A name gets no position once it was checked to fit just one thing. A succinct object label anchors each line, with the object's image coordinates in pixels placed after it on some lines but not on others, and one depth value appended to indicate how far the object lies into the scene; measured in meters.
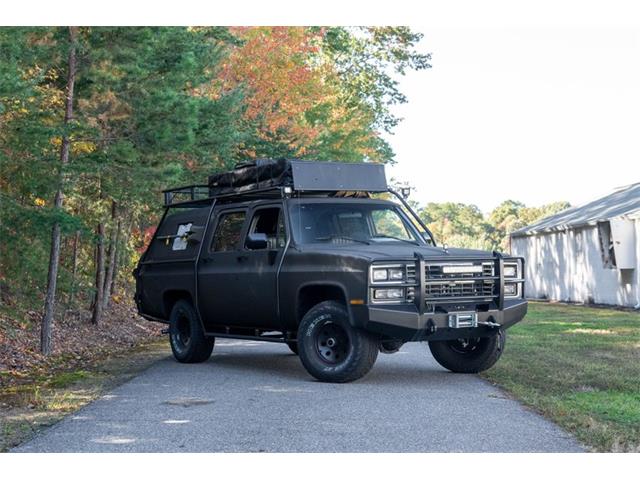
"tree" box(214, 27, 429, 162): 27.28
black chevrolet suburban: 10.58
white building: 28.84
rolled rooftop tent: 12.11
